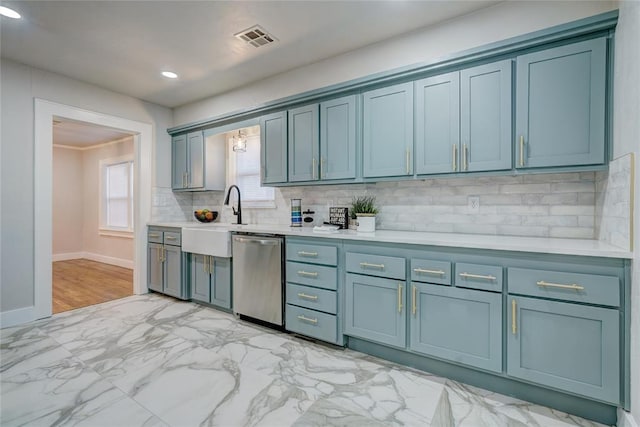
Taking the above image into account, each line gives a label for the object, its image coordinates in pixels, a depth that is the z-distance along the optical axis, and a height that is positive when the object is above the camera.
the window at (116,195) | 6.10 +0.33
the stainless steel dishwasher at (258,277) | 2.86 -0.64
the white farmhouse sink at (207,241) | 3.27 -0.33
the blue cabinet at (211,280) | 3.37 -0.78
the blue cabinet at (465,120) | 2.13 +0.68
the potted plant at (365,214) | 2.67 -0.02
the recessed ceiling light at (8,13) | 2.34 +1.53
